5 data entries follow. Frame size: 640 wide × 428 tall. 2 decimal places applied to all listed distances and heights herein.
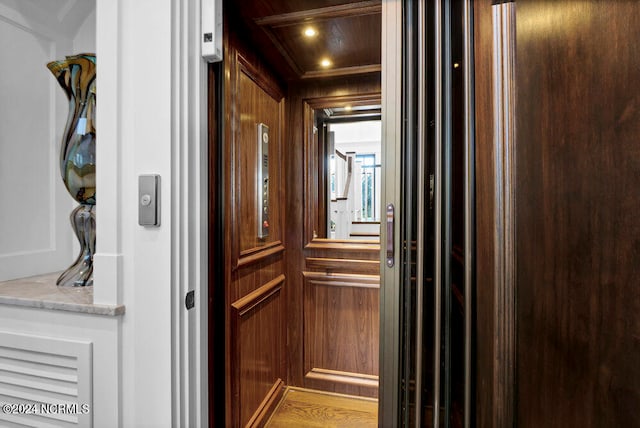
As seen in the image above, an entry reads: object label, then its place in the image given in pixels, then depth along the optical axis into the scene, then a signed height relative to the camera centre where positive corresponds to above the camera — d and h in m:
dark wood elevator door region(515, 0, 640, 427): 0.27 +0.00
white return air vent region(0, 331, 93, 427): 0.93 -0.53
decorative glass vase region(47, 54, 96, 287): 1.13 +0.23
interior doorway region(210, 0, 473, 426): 0.96 -0.01
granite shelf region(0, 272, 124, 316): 0.91 -0.28
